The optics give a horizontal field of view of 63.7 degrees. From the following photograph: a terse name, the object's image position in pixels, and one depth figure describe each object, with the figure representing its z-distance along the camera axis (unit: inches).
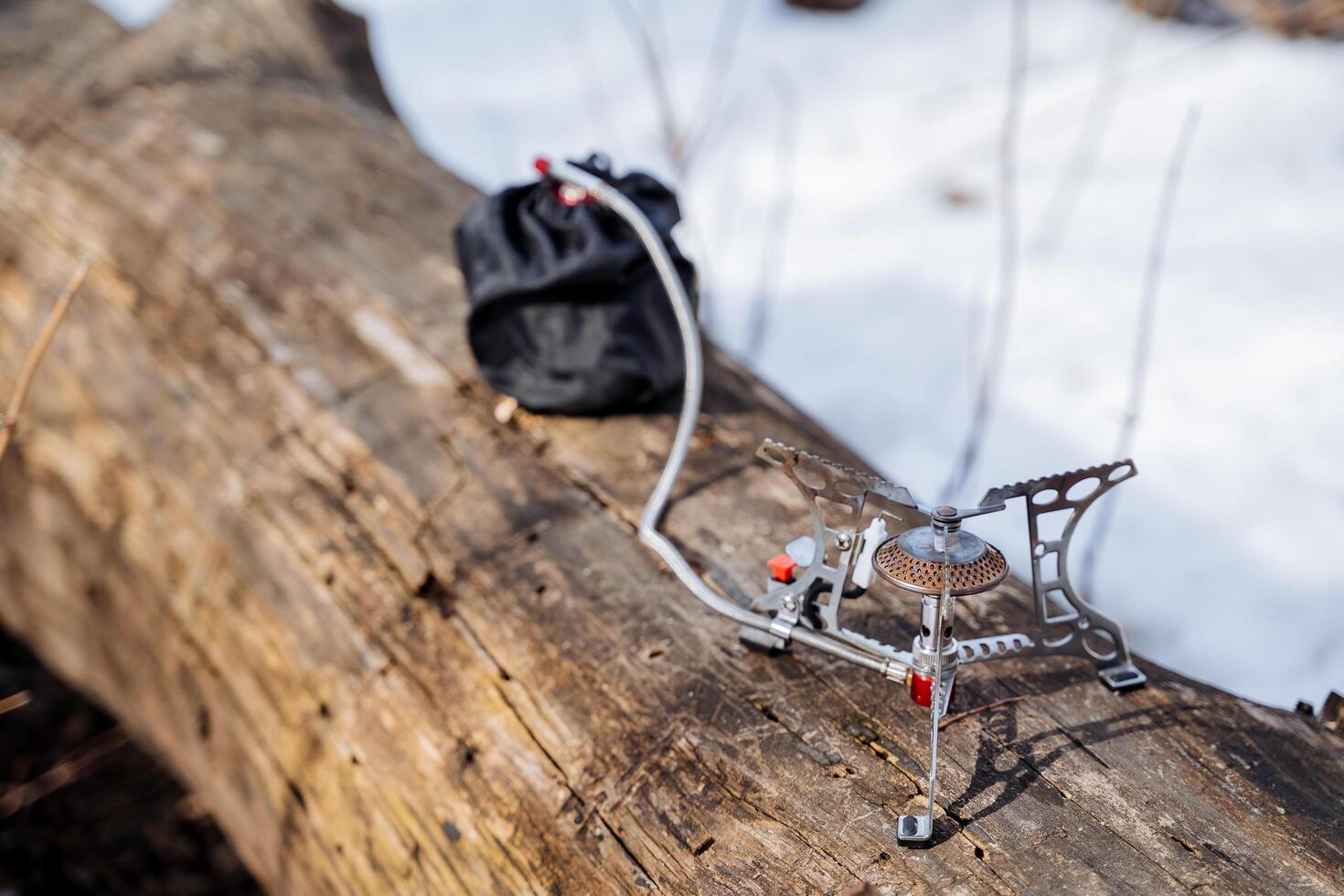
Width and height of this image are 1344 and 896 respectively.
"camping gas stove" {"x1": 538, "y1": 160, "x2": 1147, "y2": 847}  42.7
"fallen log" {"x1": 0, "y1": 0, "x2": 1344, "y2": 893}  45.5
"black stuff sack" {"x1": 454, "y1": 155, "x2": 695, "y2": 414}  70.3
